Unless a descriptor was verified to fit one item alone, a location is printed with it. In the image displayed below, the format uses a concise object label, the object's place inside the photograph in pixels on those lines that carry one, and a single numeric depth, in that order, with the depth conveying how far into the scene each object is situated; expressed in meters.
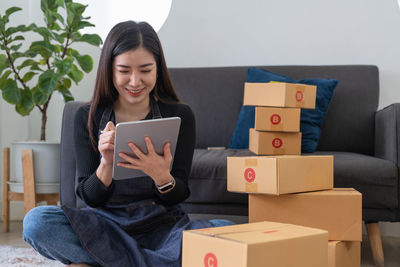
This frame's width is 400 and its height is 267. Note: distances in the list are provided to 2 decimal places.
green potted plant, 3.91
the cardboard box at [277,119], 3.44
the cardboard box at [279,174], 2.95
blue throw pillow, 3.75
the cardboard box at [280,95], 3.42
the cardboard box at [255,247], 2.48
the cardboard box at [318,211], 2.98
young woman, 2.81
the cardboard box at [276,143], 3.47
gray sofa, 3.33
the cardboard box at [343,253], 2.92
